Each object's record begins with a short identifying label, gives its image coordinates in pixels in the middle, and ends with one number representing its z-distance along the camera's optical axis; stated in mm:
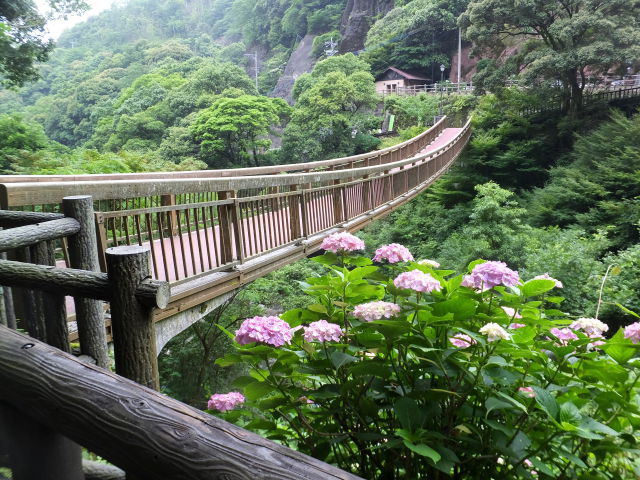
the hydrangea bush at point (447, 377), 1186
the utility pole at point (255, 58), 42531
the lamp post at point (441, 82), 24028
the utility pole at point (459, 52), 27050
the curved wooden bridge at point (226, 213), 2445
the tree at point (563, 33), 13906
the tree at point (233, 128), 20812
